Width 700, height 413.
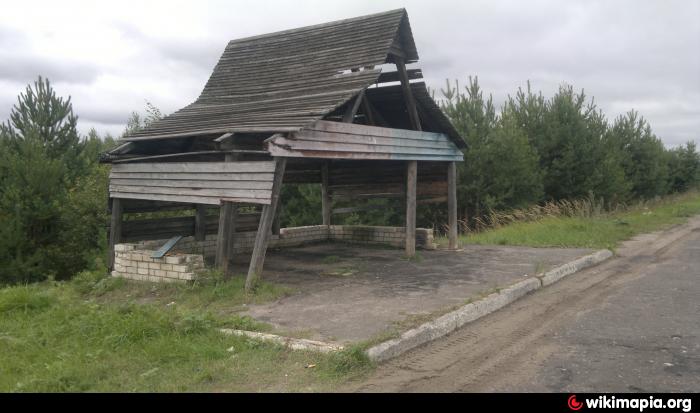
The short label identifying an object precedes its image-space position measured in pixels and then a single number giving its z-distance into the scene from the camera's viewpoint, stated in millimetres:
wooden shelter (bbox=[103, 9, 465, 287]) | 8711
